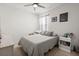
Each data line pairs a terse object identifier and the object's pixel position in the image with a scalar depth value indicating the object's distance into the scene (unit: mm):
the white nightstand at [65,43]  1832
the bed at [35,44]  1455
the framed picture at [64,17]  1902
